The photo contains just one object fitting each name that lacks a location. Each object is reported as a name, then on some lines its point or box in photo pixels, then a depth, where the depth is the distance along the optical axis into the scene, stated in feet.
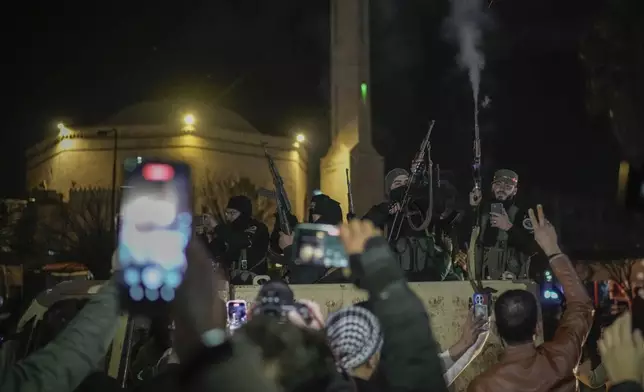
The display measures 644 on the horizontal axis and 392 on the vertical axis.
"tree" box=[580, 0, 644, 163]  60.23
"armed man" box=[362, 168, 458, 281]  22.62
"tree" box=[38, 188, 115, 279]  108.17
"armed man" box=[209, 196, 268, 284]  24.56
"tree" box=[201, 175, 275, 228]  123.95
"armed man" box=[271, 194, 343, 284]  19.33
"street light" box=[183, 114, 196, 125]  136.36
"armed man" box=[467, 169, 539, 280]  22.17
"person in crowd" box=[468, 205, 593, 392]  12.60
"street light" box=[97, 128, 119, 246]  123.65
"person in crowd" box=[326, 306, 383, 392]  8.62
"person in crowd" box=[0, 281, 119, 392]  8.80
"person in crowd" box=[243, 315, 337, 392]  6.49
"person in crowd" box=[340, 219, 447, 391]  8.24
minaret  114.11
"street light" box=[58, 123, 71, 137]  140.02
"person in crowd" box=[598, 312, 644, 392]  8.35
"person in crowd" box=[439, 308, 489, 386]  14.75
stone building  135.64
